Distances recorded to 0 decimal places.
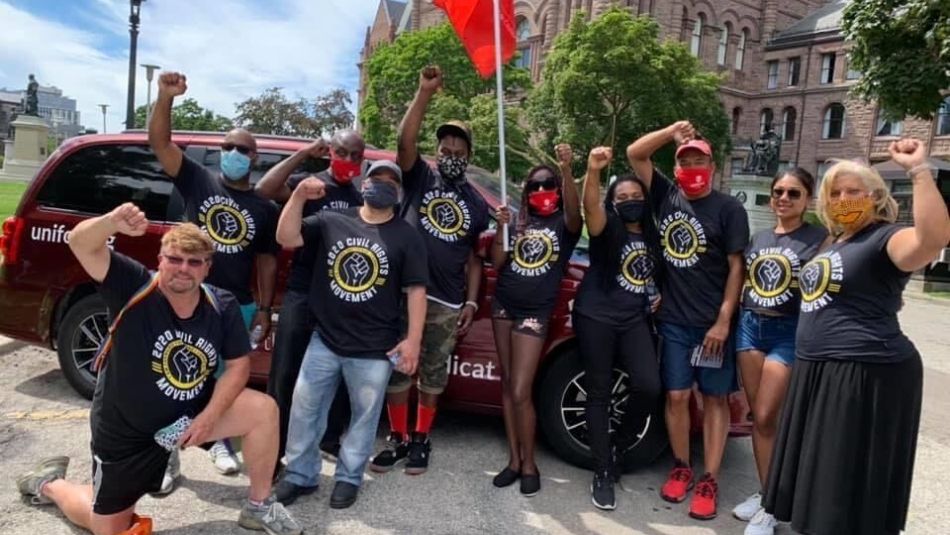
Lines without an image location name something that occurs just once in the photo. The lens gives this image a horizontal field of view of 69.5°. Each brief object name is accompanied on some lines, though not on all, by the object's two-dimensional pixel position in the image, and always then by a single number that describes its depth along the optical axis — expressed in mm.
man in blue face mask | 3600
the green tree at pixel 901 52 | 11734
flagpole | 4105
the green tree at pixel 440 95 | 27766
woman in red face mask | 3637
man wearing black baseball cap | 3707
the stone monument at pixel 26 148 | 30859
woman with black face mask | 3602
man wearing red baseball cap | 3504
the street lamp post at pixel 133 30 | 15585
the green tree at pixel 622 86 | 25484
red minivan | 4516
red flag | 4508
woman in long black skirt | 2729
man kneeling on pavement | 2717
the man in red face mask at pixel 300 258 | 3566
